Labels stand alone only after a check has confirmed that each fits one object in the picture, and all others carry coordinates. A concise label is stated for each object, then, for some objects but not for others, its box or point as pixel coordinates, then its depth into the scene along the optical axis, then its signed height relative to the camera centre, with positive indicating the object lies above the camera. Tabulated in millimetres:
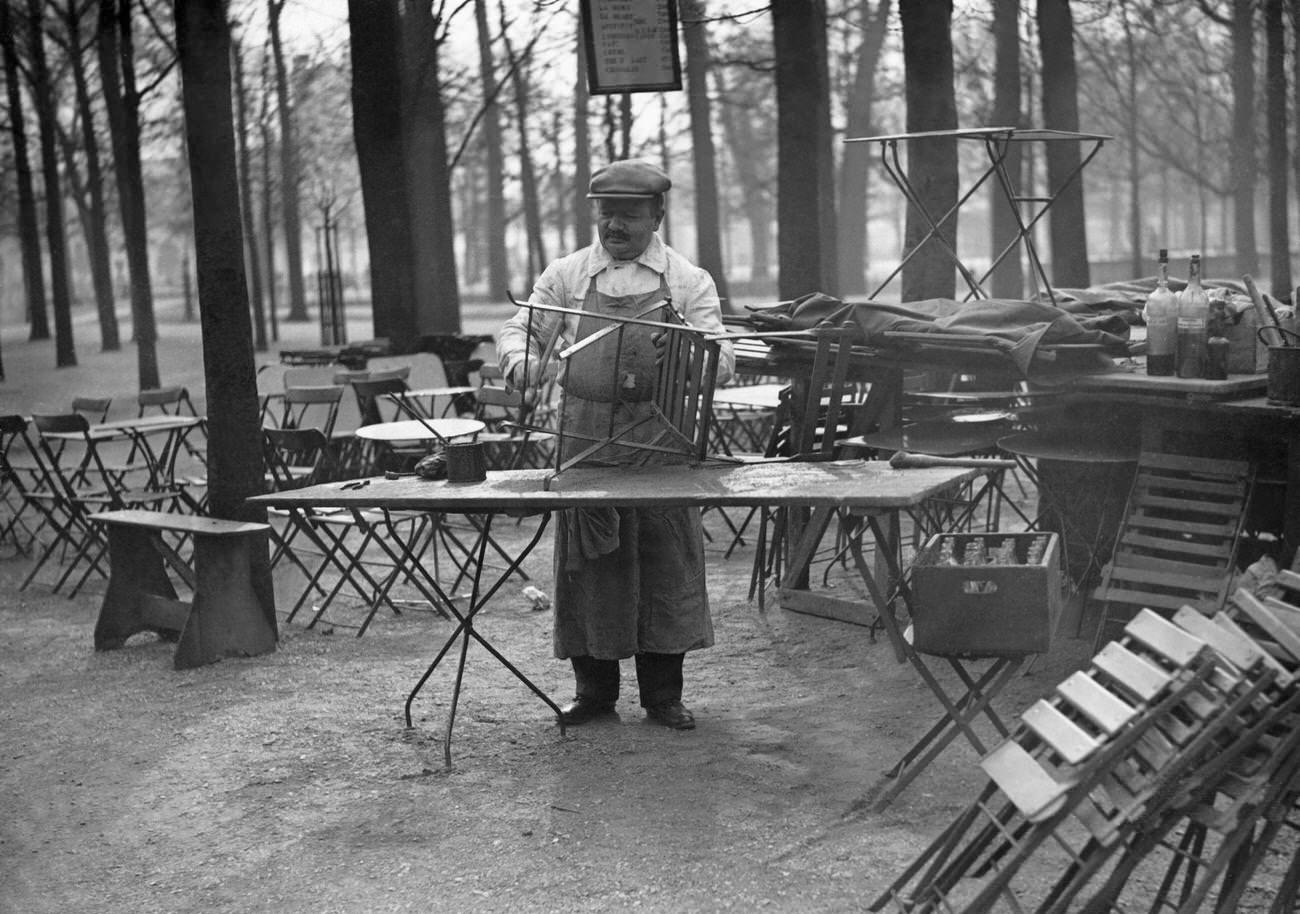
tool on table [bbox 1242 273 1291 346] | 6379 -197
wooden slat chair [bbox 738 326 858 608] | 5129 -605
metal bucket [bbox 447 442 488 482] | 5035 -512
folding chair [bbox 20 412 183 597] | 8555 -977
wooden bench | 6930 -1256
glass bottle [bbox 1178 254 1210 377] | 5961 -257
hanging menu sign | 8219 +1338
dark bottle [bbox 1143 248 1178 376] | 6098 -250
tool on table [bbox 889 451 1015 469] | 4859 -567
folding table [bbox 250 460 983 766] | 4477 -587
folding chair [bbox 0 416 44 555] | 9078 -1223
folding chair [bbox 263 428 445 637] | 7207 -1179
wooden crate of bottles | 4297 -919
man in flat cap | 5340 -435
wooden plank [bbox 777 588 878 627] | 7047 -1490
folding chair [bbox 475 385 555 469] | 10344 -1027
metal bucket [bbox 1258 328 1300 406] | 5648 -408
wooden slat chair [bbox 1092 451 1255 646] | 5891 -1055
